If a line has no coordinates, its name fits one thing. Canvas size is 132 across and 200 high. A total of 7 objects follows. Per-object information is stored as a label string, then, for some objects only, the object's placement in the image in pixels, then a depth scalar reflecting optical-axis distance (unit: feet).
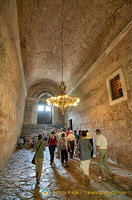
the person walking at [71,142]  18.82
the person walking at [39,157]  10.30
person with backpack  9.49
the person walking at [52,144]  15.83
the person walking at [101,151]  10.79
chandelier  24.02
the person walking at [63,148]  14.89
